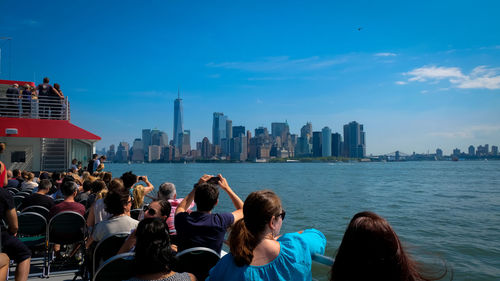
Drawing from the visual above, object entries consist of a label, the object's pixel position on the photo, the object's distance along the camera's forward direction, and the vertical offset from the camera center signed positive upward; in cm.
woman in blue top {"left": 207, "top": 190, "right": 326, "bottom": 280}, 200 -57
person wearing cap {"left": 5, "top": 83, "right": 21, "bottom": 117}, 1452 +219
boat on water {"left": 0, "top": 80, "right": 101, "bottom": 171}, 1417 +90
